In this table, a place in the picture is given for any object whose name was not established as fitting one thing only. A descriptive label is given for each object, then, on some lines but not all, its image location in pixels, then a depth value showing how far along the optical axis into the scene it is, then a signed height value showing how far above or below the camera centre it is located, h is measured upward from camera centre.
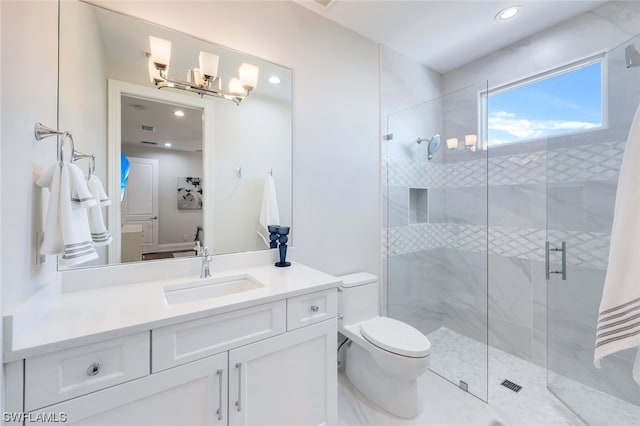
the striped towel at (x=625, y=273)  0.98 -0.22
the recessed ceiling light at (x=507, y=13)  1.85 +1.46
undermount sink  1.28 -0.39
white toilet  1.52 -0.83
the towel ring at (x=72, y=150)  0.94 +0.27
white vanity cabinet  0.79 -0.58
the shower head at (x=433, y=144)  2.47 +0.67
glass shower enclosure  1.66 -0.23
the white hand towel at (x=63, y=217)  0.89 -0.02
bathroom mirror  1.24 +0.42
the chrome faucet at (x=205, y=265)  1.43 -0.28
